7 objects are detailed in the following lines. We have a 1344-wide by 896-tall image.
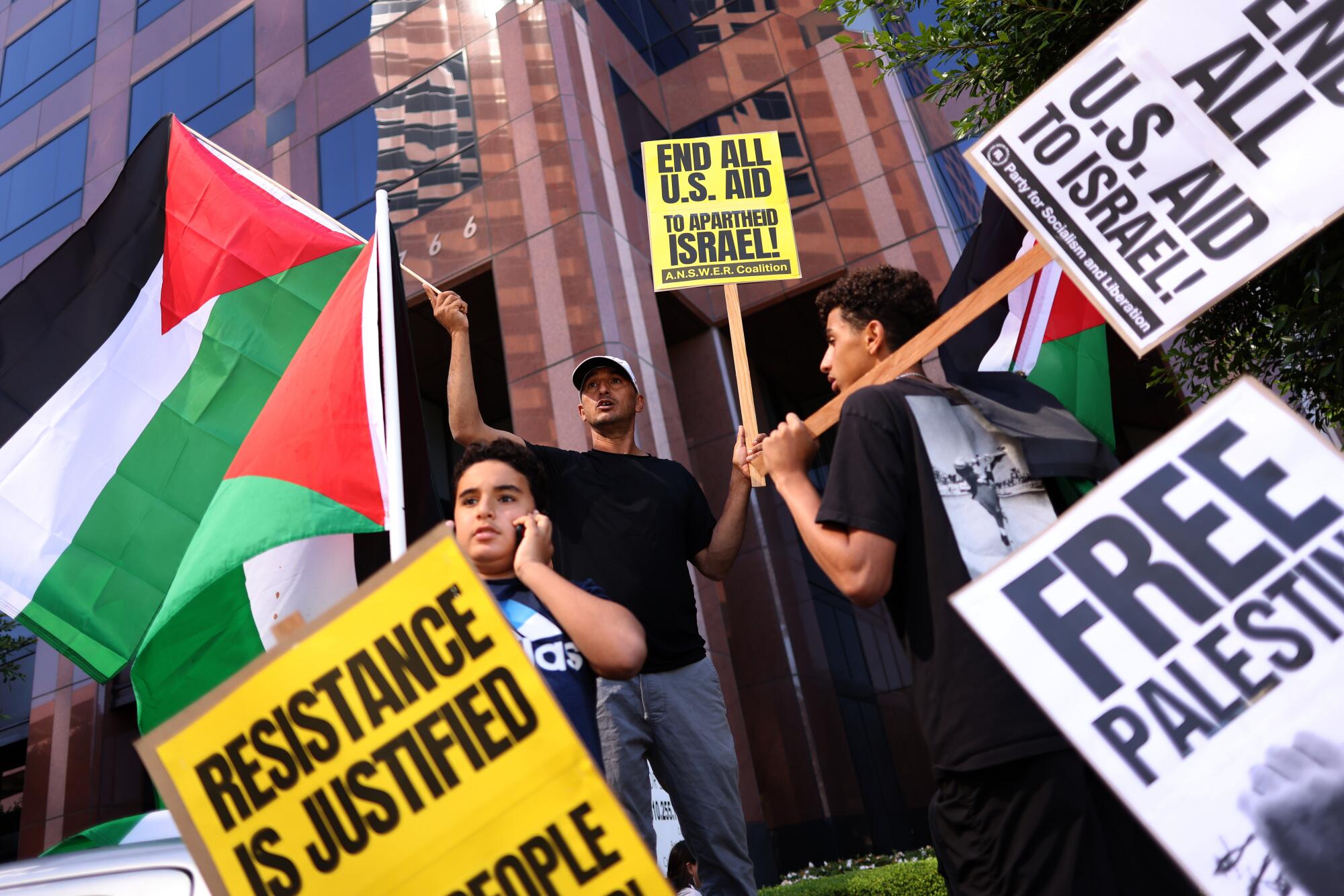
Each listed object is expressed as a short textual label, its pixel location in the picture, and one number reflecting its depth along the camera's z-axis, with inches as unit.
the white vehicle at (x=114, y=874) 69.4
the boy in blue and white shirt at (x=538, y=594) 83.7
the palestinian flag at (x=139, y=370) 150.2
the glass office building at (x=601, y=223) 514.3
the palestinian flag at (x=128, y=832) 85.8
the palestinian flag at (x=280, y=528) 129.5
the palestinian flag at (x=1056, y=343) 155.6
